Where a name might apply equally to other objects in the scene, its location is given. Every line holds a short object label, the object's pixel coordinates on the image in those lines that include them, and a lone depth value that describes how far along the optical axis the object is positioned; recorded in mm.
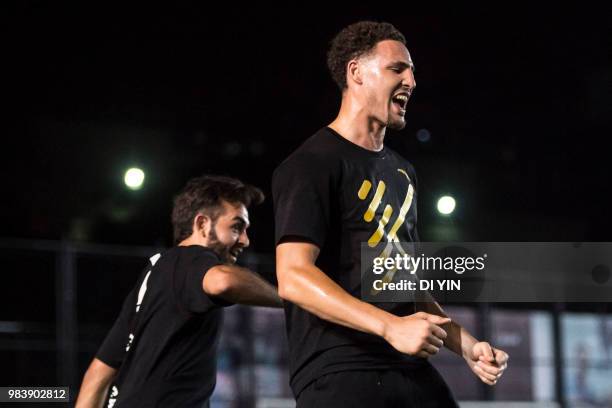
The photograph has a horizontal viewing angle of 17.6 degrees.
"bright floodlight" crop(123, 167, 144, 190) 25432
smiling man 7614
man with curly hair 5304
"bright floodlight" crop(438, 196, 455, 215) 25402
